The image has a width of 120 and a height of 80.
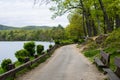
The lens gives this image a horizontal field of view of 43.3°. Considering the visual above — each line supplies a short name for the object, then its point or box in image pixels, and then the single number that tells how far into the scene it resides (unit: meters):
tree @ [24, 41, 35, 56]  14.64
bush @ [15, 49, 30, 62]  11.71
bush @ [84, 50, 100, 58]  13.29
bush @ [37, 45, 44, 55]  15.94
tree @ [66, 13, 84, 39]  41.50
